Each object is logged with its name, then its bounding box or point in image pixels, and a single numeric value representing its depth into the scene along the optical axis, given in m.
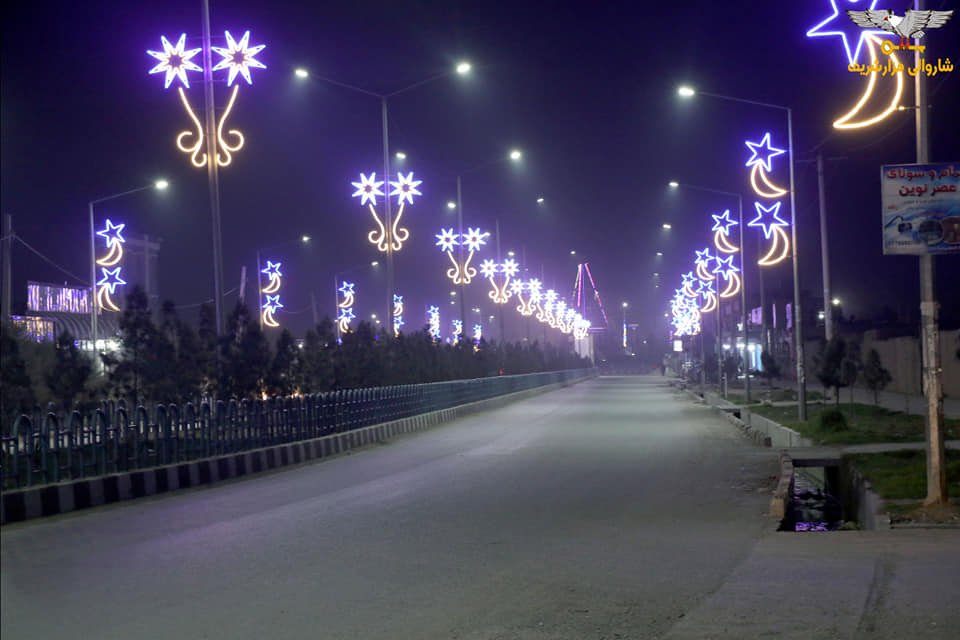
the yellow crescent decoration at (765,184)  33.06
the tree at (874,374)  30.97
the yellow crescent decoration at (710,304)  67.06
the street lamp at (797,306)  27.59
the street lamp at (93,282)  39.84
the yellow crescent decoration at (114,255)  43.40
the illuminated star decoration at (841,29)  23.06
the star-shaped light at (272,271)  51.53
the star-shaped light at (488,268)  56.62
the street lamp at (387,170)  33.41
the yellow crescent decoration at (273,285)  51.44
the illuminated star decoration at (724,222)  49.51
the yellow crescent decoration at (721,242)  47.97
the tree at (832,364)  31.22
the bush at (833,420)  24.72
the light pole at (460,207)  46.47
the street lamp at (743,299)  42.91
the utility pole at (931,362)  12.19
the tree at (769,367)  54.63
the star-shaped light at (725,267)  51.22
